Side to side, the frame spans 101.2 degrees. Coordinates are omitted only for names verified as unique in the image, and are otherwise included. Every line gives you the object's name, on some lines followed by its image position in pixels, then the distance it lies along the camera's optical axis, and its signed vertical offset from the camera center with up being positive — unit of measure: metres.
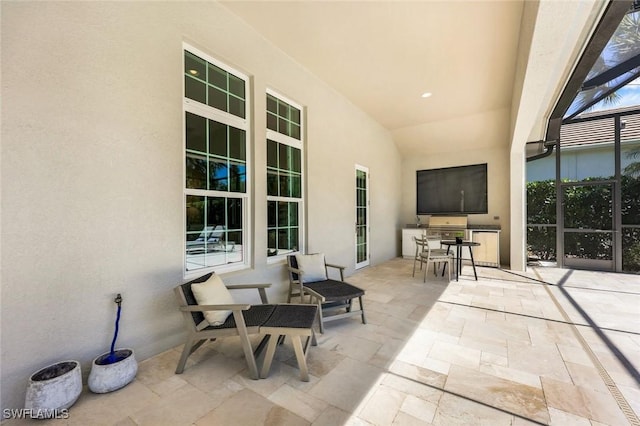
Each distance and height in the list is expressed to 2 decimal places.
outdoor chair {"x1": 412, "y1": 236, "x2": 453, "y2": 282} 5.01 -0.88
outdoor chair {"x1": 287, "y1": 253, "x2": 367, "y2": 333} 2.93 -0.93
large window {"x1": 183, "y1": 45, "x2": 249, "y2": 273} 2.79 +0.56
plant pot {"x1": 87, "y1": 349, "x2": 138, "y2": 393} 1.86 -1.16
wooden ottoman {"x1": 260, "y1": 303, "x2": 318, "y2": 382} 2.01 -0.92
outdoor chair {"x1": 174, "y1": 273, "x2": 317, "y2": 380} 2.04 -0.90
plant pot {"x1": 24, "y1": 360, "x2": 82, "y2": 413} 1.62 -1.10
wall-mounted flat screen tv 7.00 +0.56
